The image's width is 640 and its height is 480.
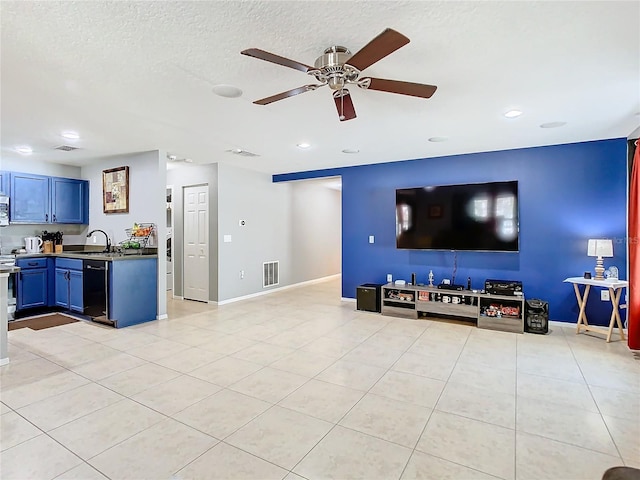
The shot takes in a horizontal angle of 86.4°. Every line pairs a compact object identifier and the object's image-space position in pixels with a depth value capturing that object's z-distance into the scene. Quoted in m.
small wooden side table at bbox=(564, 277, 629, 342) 3.94
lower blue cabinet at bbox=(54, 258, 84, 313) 5.00
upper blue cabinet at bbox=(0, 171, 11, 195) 5.21
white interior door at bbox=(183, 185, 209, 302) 6.20
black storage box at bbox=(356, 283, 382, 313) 5.46
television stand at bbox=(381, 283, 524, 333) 4.49
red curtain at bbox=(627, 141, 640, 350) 3.66
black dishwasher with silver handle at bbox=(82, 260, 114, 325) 4.59
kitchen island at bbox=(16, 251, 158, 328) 4.59
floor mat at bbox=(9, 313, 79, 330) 4.63
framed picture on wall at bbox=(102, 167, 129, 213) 5.46
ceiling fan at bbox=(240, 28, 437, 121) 1.78
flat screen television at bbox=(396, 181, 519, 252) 4.72
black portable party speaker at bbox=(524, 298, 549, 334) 4.32
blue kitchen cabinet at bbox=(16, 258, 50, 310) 5.14
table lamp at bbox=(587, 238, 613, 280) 4.11
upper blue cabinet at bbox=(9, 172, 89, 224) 5.37
